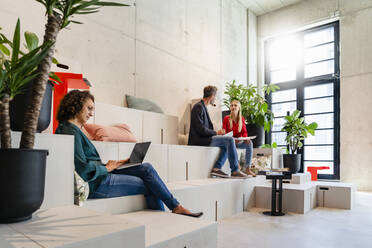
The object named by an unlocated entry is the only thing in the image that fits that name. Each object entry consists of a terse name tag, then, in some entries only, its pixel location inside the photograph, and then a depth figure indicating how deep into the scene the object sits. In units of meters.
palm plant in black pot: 0.99
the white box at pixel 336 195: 3.54
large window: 5.79
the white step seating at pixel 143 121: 3.02
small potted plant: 4.80
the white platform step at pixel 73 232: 0.85
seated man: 3.56
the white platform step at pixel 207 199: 1.87
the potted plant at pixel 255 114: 4.81
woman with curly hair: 1.73
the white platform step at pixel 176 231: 1.40
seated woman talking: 3.96
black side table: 3.17
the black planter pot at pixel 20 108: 1.25
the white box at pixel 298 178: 4.01
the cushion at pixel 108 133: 2.59
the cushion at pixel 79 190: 1.57
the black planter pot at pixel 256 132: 4.79
